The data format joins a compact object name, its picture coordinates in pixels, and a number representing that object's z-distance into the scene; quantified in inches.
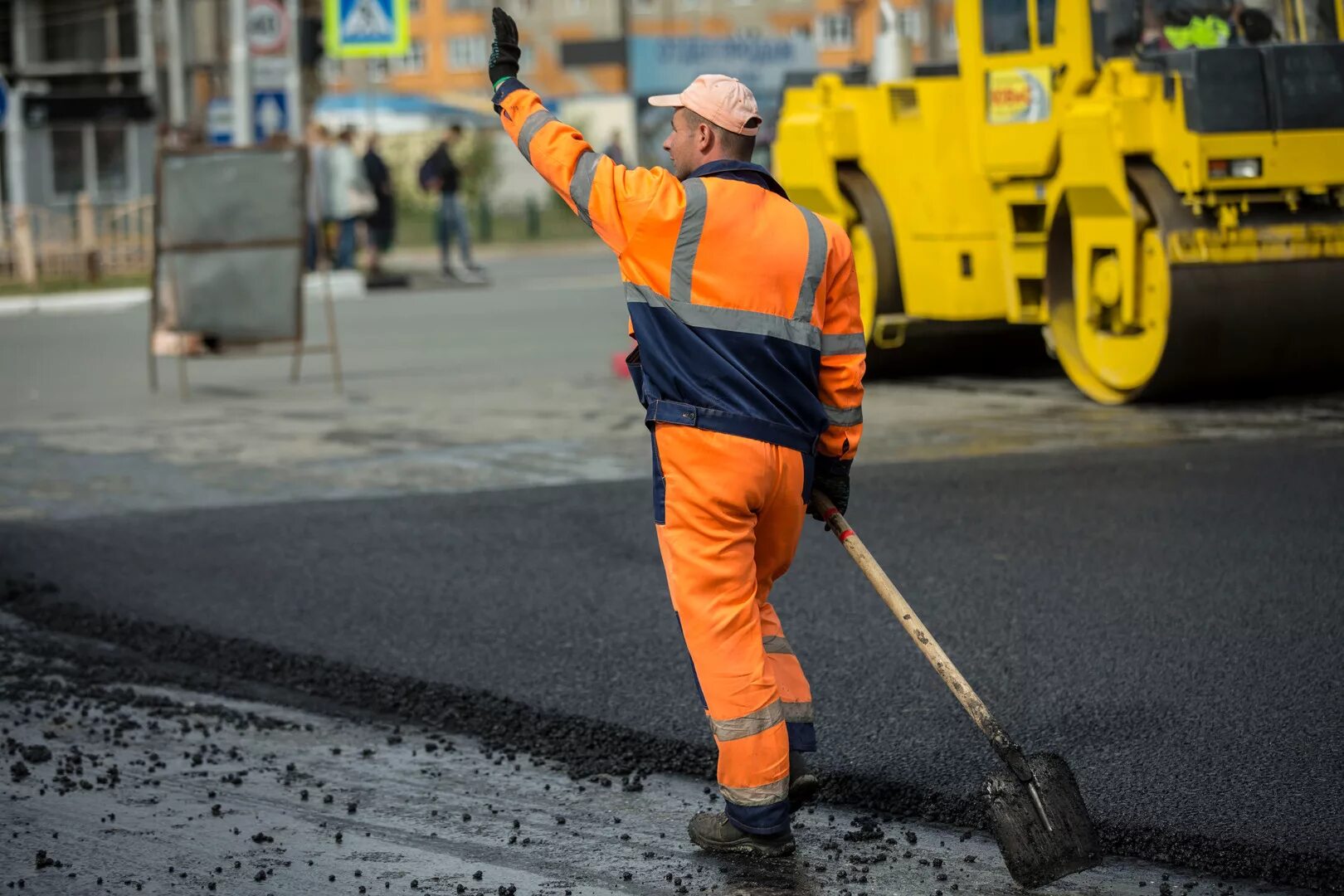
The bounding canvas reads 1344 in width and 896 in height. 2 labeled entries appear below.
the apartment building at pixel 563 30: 3053.6
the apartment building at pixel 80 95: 1797.5
